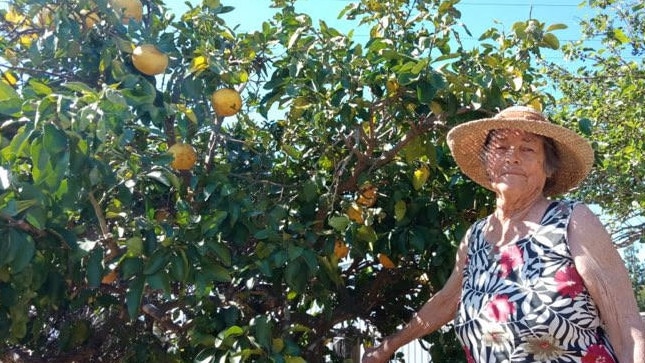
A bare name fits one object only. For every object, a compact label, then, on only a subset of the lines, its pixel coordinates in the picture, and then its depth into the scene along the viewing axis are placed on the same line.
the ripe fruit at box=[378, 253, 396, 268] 2.77
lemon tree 1.99
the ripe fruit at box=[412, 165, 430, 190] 2.69
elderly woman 1.72
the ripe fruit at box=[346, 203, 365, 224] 2.56
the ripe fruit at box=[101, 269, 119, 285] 2.28
